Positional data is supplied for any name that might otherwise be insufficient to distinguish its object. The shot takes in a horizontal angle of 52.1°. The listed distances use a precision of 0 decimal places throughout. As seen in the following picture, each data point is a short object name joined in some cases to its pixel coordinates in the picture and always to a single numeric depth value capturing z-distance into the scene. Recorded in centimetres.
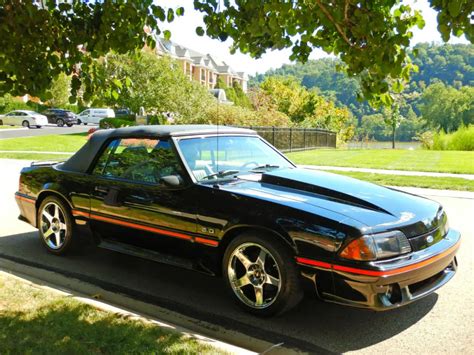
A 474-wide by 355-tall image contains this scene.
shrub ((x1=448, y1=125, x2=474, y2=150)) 2657
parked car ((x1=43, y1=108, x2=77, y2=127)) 4662
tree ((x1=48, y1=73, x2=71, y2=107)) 4466
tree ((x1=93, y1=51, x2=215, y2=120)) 3350
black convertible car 343
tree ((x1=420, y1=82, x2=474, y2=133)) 6900
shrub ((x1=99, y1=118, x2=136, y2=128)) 3551
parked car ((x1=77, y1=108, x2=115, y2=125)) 4934
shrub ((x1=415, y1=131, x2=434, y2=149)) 3050
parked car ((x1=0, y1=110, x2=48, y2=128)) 4284
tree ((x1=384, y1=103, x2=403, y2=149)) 4214
